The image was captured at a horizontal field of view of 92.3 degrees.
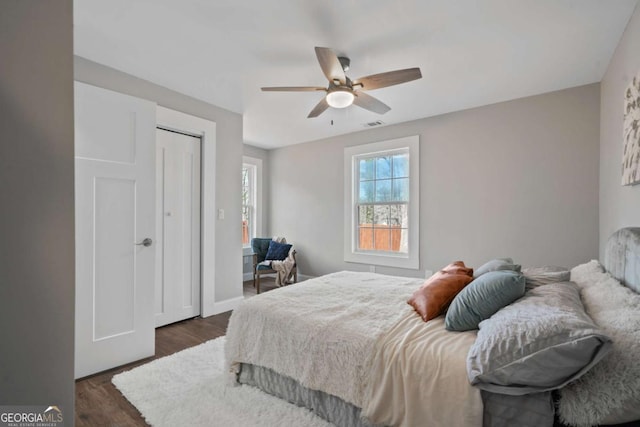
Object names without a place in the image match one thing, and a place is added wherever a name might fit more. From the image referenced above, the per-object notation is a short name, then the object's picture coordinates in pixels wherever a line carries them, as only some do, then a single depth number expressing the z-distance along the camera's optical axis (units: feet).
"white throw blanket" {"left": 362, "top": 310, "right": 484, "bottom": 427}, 3.96
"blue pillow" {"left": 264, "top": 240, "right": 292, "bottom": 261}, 16.55
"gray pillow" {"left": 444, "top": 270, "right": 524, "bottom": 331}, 4.94
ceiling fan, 6.93
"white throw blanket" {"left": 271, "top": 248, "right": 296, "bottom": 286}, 15.43
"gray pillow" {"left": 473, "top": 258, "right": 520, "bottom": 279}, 6.38
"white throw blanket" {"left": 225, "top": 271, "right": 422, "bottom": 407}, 5.13
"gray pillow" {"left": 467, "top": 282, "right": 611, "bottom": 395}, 3.44
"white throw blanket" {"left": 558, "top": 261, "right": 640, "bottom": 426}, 3.26
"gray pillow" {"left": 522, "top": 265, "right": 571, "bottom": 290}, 5.89
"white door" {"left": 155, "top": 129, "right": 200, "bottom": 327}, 10.48
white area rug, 5.76
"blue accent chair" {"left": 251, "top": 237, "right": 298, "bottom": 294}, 16.32
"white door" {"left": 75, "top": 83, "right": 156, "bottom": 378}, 7.45
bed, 3.49
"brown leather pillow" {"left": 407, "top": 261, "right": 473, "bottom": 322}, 5.83
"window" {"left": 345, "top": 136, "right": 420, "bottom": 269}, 13.73
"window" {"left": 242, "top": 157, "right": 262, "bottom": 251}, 18.45
